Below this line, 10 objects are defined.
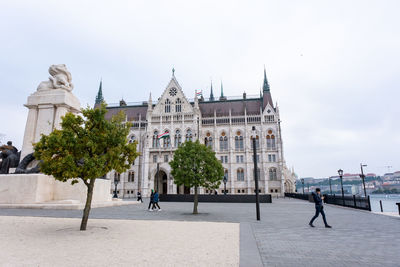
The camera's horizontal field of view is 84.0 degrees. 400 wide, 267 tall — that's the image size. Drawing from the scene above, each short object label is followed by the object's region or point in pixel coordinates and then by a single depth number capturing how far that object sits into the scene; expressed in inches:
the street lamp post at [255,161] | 497.0
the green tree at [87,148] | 320.5
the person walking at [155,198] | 665.6
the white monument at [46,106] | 671.8
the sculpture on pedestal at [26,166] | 620.6
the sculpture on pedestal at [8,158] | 668.1
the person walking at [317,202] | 406.0
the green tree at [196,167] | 613.9
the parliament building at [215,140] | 2023.9
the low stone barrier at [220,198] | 1155.3
